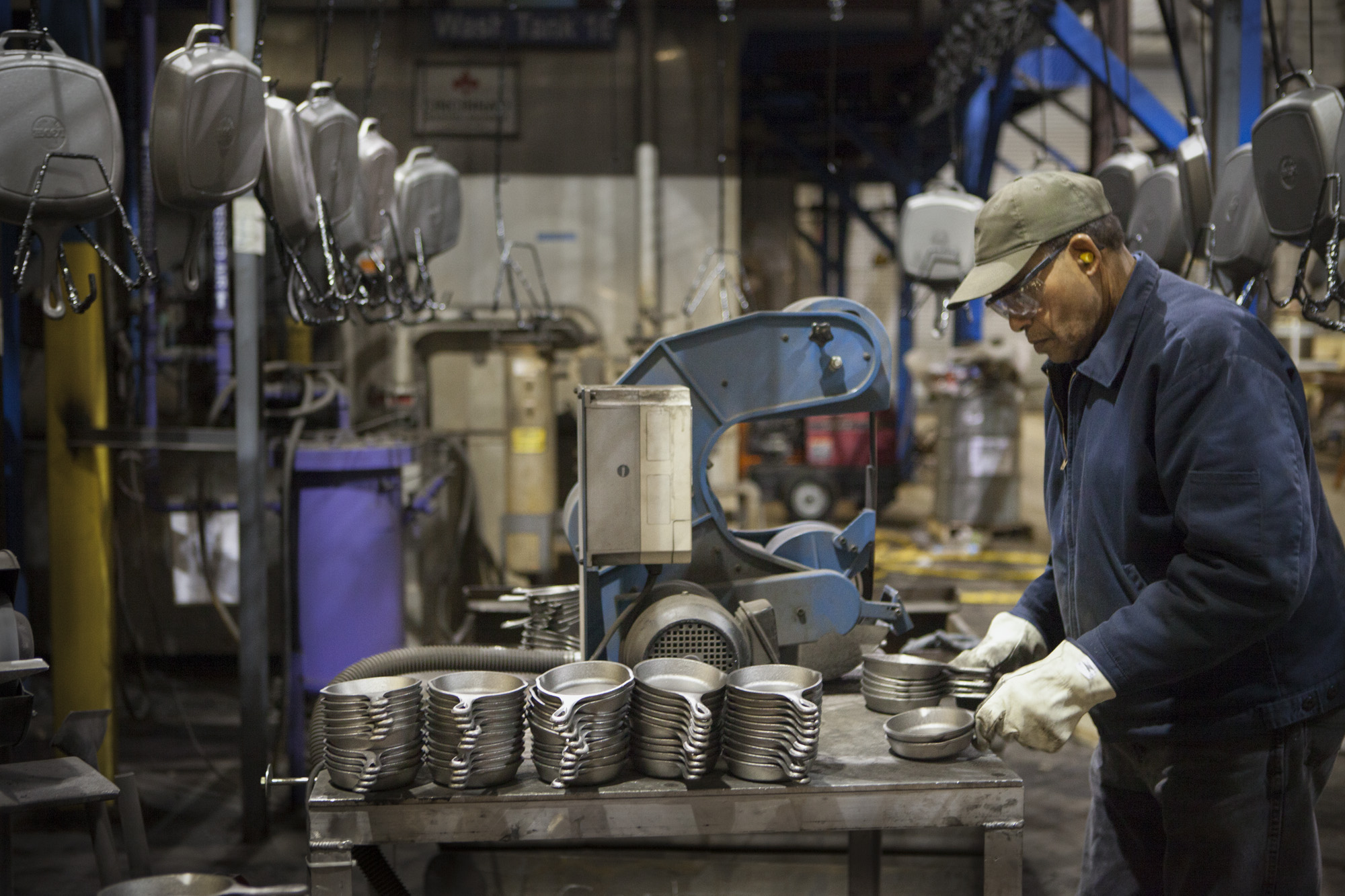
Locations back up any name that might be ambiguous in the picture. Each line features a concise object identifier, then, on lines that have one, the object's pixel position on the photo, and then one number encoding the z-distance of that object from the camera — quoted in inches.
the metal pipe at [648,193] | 282.2
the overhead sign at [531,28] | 279.9
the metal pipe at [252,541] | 141.6
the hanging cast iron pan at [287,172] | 116.6
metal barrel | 315.9
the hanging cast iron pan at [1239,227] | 136.9
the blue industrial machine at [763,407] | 91.4
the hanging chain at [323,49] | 124.8
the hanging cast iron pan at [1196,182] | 149.2
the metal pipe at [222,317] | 197.0
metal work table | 68.9
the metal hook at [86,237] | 91.9
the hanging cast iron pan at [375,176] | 150.1
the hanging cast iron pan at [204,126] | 98.9
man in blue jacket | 62.2
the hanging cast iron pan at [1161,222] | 163.0
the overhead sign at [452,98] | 283.6
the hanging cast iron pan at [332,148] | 127.4
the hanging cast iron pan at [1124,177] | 173.2
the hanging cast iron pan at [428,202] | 170.7
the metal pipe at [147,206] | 176.1
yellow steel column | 145.1
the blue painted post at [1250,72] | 157.3
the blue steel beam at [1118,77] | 212.5
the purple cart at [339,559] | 175.5
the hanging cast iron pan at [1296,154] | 114.5
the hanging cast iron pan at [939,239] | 183.8
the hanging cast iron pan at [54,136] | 91.3
